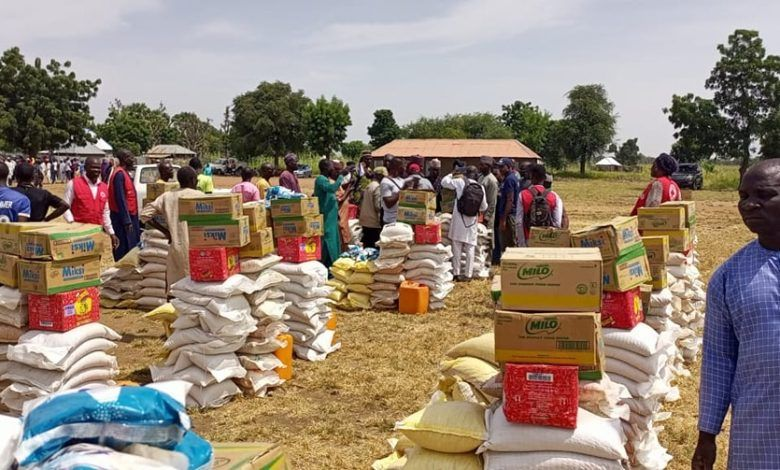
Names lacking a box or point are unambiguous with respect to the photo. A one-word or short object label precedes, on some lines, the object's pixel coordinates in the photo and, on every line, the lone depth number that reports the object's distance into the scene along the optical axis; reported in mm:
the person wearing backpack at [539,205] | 7234
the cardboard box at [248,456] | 2362
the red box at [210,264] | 5262
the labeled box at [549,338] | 3016
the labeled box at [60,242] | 4293
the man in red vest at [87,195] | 7887
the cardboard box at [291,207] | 6582
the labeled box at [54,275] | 4320
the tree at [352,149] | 63941
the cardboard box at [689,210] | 6652
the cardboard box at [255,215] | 5668
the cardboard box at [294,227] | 6527
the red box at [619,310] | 3963
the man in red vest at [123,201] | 8531
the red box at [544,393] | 3031
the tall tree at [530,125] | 61406
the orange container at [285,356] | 5891
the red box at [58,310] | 4410
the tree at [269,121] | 54562
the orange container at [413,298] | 8445
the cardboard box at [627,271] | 3859
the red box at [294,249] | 6535
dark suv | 34781
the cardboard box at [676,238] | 6221
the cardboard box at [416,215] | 8609
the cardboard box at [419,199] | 8633
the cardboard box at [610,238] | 3857
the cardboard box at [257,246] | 5641
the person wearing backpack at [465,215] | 9750
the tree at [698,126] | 42875
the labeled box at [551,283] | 3059
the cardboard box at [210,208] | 5289
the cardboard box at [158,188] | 8547
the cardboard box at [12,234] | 4445
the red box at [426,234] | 8625
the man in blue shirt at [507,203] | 10523
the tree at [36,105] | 38719
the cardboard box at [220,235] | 5293
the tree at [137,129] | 68188
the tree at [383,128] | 74312
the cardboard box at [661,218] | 6211
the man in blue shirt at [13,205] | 5488
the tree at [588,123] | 53969
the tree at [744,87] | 41938
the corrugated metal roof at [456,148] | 37688
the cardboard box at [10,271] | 4480
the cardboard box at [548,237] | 4545
